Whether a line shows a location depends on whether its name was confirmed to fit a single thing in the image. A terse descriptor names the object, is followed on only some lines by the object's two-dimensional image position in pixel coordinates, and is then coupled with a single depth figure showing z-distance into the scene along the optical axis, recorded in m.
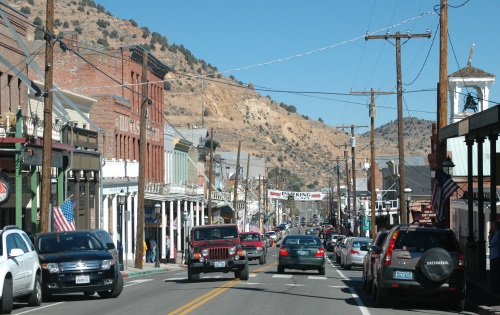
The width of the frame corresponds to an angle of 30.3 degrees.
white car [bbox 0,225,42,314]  18.81
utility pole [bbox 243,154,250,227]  95.95
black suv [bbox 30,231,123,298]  22.27
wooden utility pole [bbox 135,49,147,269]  41.44
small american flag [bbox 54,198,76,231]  35.50
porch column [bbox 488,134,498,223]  26.67
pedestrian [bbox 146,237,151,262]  55.56
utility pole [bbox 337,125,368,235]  69.91
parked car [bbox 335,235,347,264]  48.49
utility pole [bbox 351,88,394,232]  56.53
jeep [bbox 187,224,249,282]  29.95
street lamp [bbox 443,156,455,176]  30.70
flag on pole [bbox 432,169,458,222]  30.23
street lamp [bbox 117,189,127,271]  42.59
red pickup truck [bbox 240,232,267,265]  51.56
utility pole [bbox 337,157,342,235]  112.59
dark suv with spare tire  19.72
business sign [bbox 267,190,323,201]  117.66
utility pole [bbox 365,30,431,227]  42.09
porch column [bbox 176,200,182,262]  64.68
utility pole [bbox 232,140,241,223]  75.75
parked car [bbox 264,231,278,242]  99.43
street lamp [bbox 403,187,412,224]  44.15
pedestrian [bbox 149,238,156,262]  52.58
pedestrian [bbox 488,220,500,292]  23.44
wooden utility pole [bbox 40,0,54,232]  29.59
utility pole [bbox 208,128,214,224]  62.16
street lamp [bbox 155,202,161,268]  48.37
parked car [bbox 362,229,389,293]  23.48
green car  34.91
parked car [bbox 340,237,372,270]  41.69
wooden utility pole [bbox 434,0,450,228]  30.55
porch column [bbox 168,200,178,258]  60.28
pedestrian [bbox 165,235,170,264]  56.28
